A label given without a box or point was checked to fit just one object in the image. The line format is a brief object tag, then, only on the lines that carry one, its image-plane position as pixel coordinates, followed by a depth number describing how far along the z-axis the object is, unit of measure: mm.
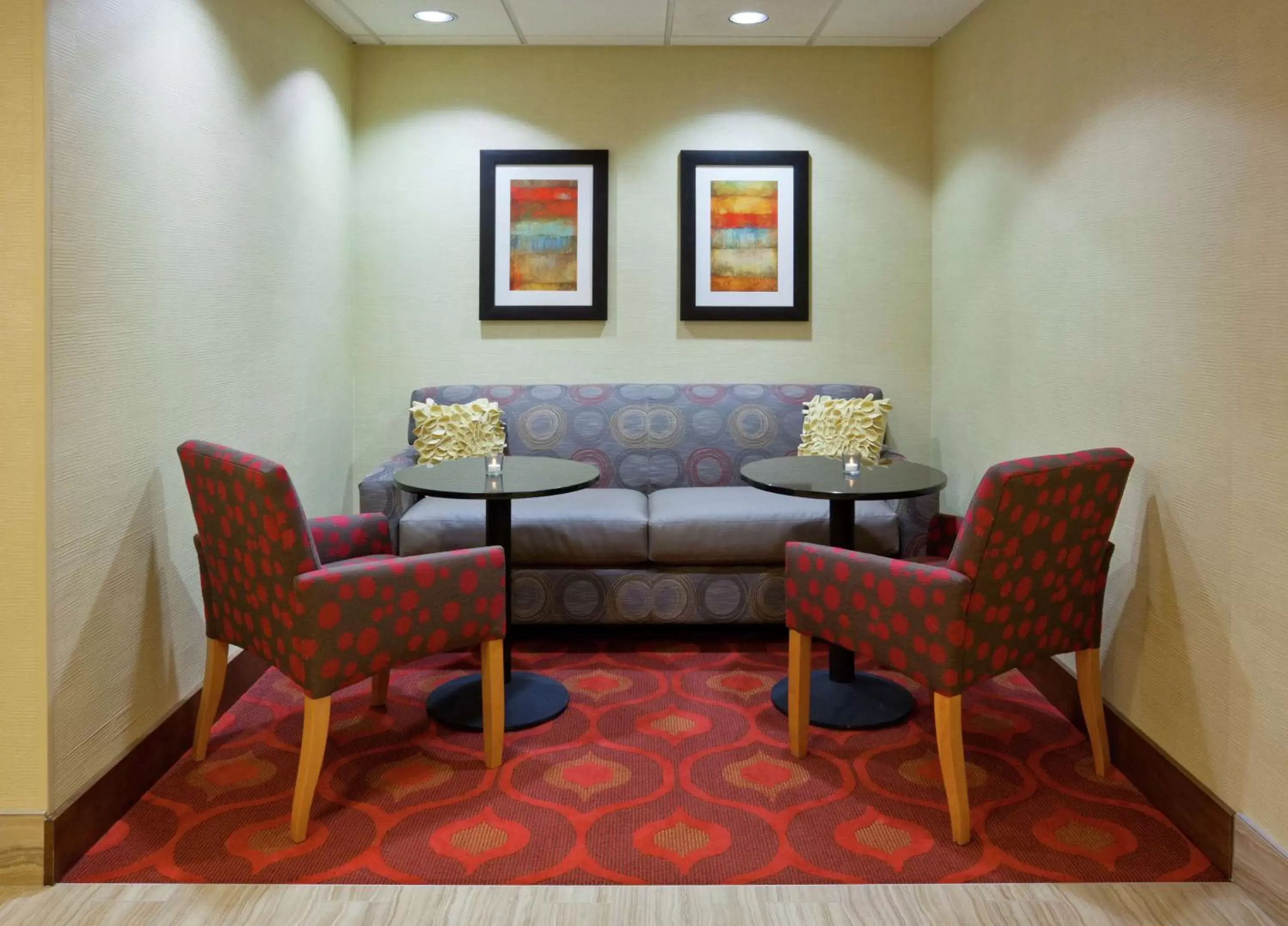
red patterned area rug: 2312
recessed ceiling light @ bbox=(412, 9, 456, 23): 4102
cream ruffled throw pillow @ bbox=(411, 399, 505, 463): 4129
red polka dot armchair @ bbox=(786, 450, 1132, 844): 2387
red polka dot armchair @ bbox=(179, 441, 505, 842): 2395
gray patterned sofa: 3746
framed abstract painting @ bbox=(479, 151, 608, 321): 4609
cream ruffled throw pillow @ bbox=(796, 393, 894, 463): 4195
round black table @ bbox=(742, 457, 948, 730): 3068
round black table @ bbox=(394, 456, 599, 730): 3039
